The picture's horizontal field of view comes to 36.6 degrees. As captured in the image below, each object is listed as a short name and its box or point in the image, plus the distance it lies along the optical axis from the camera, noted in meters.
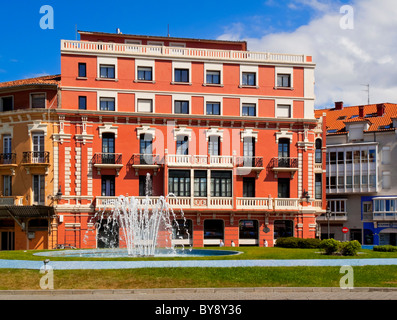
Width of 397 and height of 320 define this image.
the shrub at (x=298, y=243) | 44.10
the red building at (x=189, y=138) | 52.47
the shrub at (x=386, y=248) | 39.50
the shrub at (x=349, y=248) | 34.25
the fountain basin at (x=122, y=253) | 36.16
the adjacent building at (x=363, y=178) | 70.56
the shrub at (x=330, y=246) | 34.72
